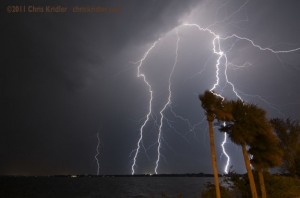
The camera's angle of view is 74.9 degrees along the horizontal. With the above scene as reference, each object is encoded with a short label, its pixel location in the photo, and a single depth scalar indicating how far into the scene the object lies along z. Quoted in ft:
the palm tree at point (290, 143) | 55.51
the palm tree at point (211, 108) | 31.05
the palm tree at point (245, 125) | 35.09
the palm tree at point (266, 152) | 35.87
